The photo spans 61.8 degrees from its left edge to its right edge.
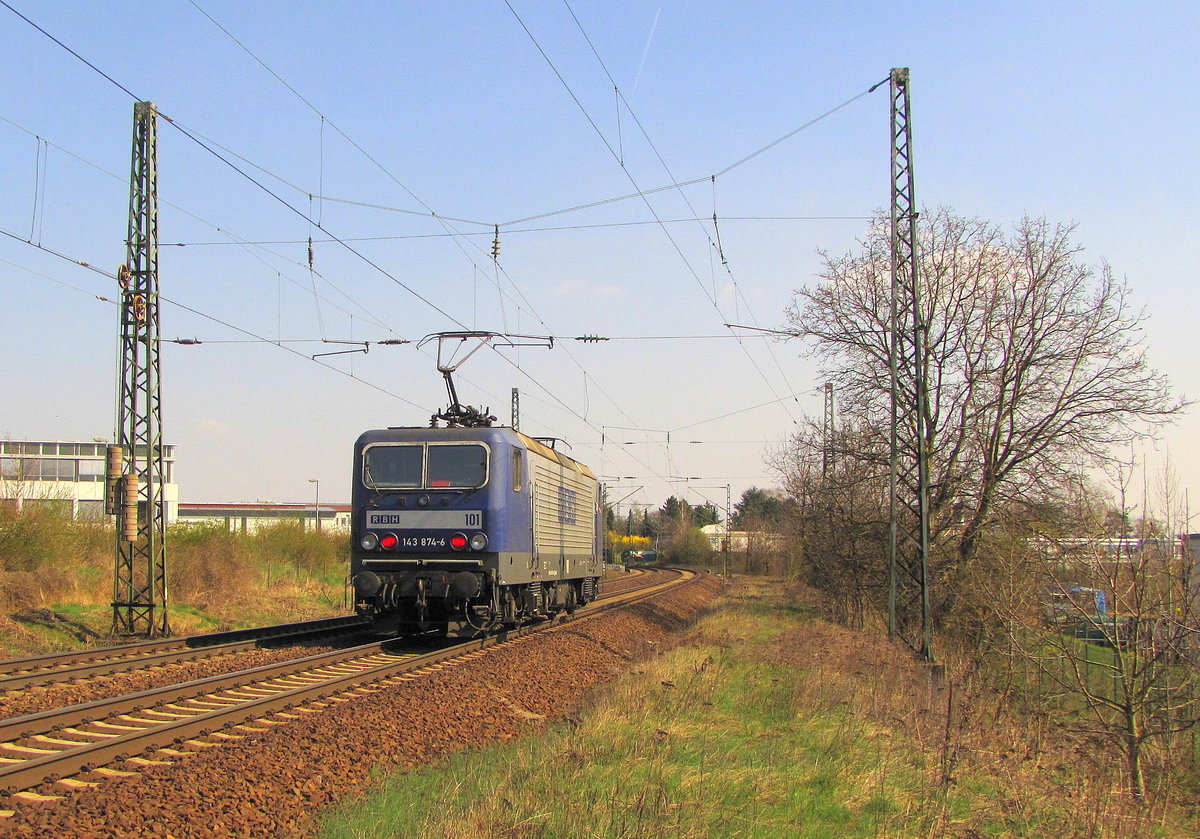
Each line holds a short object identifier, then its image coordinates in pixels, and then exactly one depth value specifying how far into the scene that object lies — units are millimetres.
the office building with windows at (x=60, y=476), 24016
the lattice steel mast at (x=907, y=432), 17766
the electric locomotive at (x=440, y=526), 14883
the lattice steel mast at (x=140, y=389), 16953
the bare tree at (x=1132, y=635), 12586
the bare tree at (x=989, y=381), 20734
